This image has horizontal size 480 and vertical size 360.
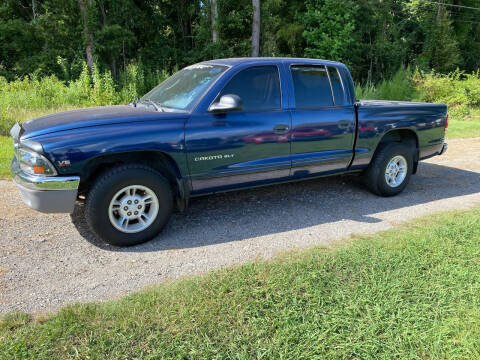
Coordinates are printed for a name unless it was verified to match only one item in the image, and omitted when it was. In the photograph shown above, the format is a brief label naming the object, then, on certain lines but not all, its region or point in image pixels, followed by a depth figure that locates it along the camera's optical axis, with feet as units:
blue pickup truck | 12.00
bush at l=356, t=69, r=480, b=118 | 54.54
